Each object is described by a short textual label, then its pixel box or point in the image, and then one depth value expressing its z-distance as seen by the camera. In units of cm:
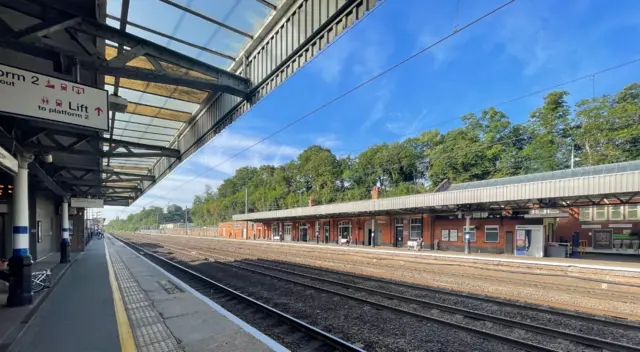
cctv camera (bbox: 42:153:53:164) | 880
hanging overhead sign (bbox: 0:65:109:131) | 432
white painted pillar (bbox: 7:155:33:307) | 666
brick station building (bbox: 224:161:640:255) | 1823
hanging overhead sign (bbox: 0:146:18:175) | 565
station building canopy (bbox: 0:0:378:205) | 467
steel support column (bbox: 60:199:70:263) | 1409
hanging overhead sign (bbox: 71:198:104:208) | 1898
